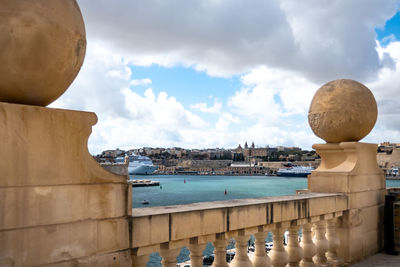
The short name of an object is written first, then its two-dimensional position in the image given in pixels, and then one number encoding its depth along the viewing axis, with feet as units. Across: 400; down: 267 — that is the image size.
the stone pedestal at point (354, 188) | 21.33
